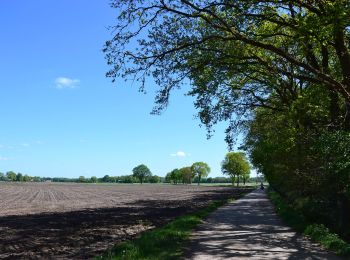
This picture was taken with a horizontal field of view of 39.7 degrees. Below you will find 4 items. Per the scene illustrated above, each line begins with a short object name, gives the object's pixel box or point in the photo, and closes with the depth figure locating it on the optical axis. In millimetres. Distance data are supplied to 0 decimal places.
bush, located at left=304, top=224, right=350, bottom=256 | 12738
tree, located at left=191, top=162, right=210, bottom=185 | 198012
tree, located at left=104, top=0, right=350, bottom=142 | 12586
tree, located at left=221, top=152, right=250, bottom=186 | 139000
